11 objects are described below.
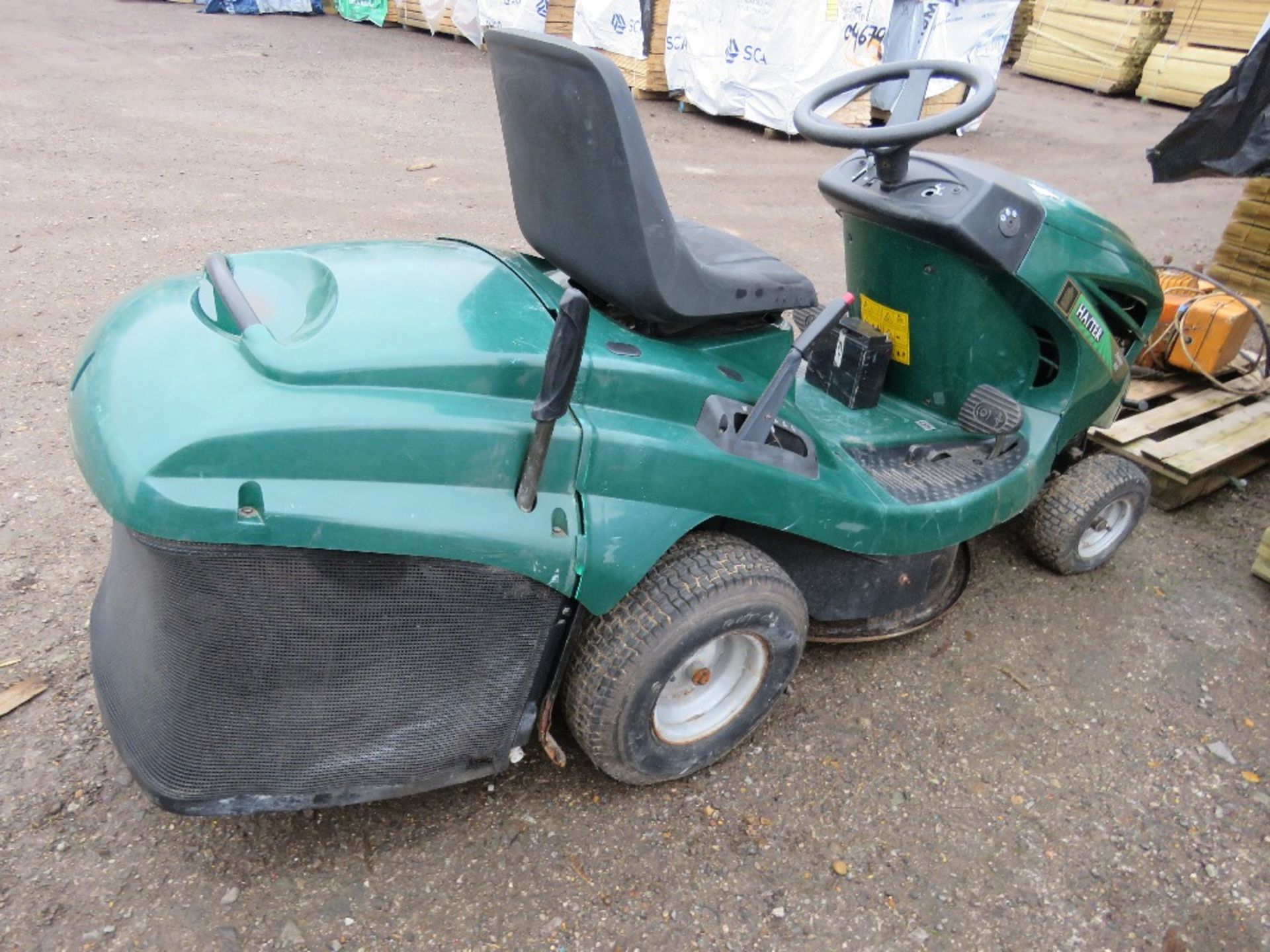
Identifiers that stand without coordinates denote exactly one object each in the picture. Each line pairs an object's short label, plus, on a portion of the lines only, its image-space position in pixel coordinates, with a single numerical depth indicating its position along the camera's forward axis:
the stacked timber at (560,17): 10.10
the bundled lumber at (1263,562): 2.99
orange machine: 3.60
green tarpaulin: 12.34
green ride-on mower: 1.46
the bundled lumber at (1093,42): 11.77
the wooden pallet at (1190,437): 3.27
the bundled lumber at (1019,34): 13.86
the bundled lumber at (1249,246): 4.89
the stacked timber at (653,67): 8.79
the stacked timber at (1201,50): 11.05
